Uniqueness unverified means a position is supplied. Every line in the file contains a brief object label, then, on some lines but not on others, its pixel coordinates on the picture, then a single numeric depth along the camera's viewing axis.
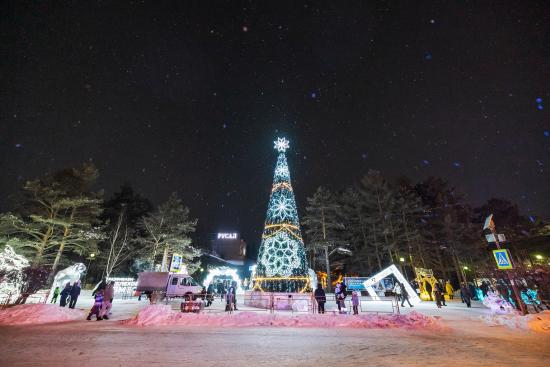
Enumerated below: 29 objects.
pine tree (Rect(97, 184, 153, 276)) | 30.58
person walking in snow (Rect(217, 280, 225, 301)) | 17.95
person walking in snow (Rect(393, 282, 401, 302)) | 18.11
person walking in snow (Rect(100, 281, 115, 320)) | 10.98
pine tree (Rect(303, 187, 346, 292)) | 31.14
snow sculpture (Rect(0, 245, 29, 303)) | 13.38
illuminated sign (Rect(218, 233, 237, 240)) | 63.97
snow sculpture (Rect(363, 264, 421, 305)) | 18.92
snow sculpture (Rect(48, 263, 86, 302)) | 16.14
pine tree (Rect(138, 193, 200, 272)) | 29.03
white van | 20.52
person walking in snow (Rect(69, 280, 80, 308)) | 12.71
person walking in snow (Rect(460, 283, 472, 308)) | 17.34
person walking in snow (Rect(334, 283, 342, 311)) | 13.30
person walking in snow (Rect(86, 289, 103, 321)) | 10.73
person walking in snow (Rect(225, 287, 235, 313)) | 13.35
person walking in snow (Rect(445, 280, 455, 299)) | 25.13
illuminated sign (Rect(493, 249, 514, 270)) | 11.55
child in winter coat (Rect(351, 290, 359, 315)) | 12.91
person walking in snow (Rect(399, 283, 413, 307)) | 18.08
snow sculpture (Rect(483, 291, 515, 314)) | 12.82
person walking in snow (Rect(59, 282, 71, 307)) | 12.81
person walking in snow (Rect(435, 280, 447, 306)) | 16.80
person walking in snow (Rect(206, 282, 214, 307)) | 17.13
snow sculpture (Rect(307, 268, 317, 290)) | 24.62
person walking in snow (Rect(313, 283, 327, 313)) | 12.84
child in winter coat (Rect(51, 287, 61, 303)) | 15.52
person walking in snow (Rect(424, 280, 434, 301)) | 23.72
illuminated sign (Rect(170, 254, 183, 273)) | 19.69
